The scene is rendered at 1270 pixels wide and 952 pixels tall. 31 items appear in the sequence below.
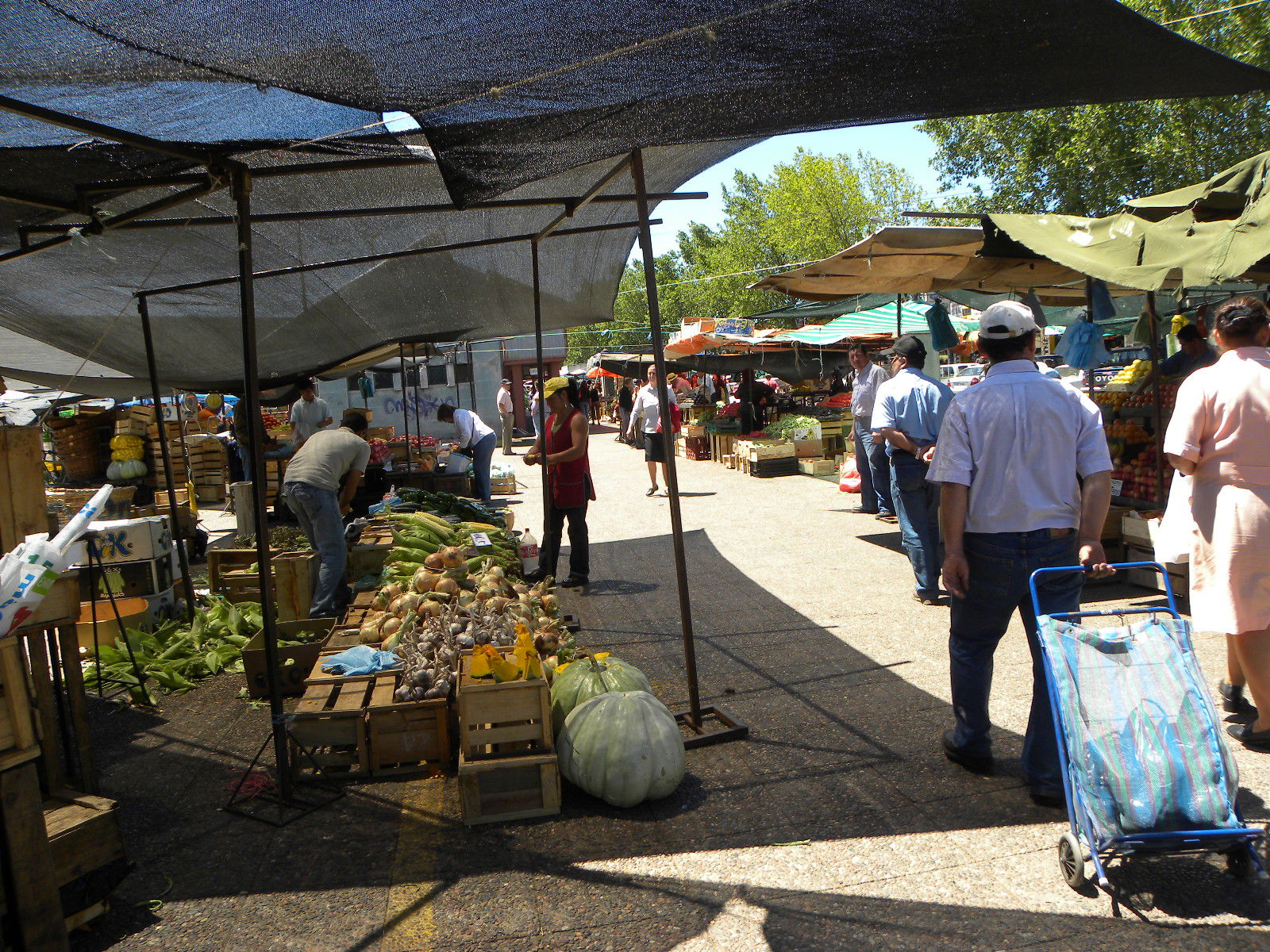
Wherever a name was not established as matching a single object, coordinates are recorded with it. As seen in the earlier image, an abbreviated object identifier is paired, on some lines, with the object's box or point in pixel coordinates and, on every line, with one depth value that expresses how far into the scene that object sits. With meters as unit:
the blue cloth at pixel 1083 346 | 8.63
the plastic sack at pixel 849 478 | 12.96
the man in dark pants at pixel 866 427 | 11.36
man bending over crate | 7.47
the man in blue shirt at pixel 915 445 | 7.40
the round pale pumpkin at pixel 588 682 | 4.54
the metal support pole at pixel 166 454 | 7.78
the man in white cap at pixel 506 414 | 23.13
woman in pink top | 4.06
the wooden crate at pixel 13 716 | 2.83
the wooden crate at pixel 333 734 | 4.54
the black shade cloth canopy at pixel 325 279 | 6.09
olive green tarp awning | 6.05
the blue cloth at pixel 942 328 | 11.12
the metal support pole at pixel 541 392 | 7.60
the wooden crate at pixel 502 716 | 4.10
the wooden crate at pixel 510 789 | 3.98
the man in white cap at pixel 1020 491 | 3.76
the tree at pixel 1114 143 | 19.95
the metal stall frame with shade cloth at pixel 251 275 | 4.24
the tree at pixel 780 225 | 38.72
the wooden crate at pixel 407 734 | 4.57
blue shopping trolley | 3.03
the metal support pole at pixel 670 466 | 4.80
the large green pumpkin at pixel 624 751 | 4.00
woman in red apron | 8.45
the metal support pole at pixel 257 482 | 4.30
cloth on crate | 5.08
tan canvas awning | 8.96
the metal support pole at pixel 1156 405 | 7.19
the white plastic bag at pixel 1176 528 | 4.83
